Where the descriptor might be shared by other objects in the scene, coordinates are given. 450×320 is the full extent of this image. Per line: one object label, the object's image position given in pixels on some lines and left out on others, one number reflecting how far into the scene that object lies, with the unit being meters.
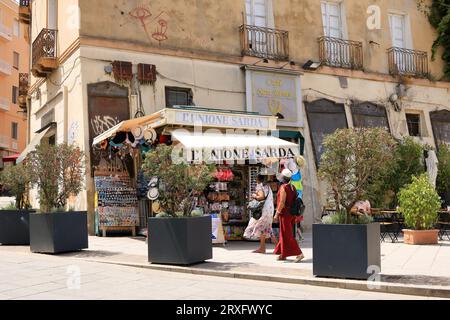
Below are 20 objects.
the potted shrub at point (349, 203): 7.87
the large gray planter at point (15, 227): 13.02
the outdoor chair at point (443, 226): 14.79
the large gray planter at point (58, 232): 11.17
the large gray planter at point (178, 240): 9.29
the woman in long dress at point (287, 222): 9.97
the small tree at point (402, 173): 17.22
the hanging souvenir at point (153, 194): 10.39
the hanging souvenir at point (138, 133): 13.70
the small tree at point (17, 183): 12.77
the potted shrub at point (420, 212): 12.81
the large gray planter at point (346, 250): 7.83
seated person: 8.26
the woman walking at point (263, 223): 11.40
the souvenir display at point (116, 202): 14.72
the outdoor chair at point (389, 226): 14.00
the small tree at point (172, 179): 9.57
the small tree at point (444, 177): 18.52
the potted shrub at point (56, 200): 11.23
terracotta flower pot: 12.86
